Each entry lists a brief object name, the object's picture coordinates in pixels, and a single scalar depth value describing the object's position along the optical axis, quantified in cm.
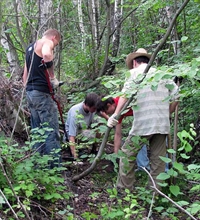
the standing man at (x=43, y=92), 389
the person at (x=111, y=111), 421
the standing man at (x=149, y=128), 367
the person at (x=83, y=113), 427
